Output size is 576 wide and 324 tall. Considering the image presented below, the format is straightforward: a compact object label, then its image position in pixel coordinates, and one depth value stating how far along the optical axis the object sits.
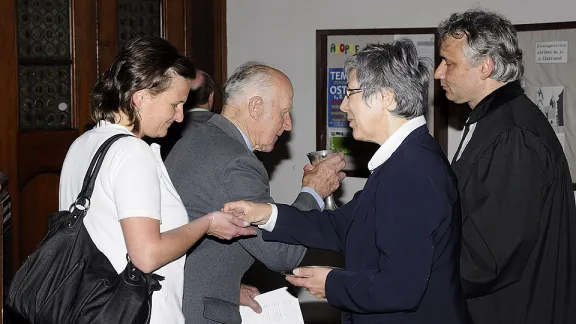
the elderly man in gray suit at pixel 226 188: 2.52
